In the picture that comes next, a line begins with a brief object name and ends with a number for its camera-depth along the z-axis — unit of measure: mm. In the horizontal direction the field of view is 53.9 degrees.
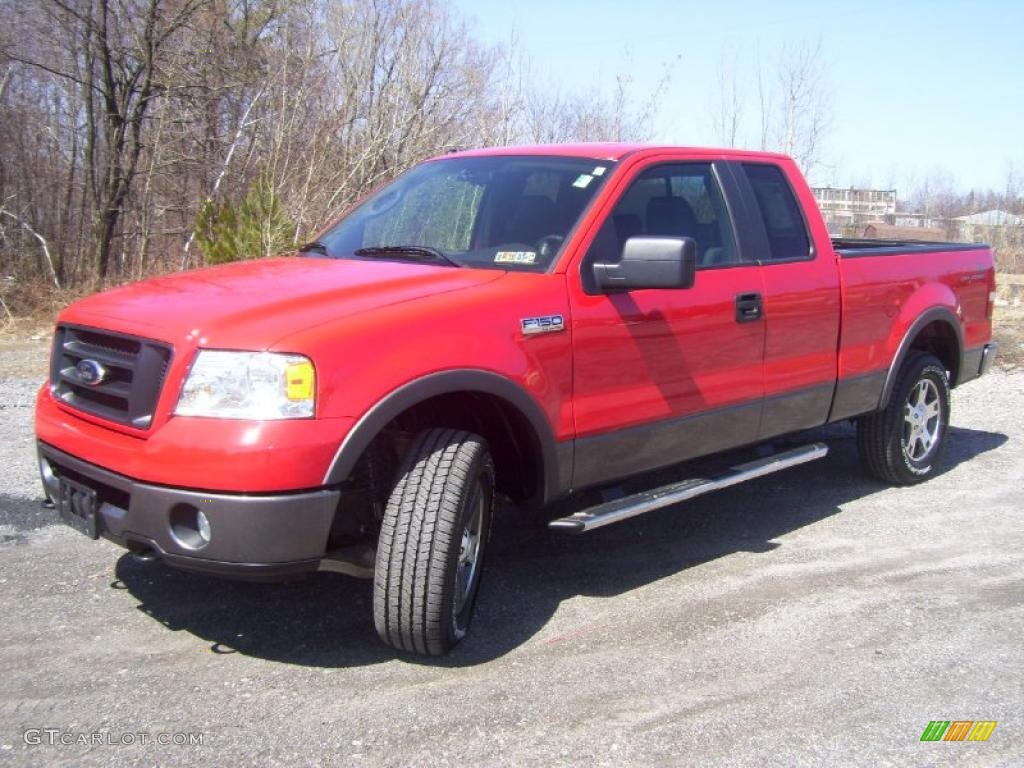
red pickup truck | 3273
